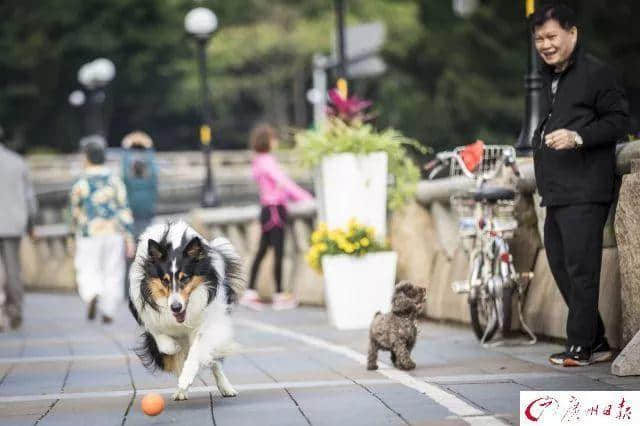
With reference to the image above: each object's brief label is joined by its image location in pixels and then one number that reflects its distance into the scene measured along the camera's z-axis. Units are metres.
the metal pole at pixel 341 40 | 21.12
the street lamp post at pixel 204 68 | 24.59
